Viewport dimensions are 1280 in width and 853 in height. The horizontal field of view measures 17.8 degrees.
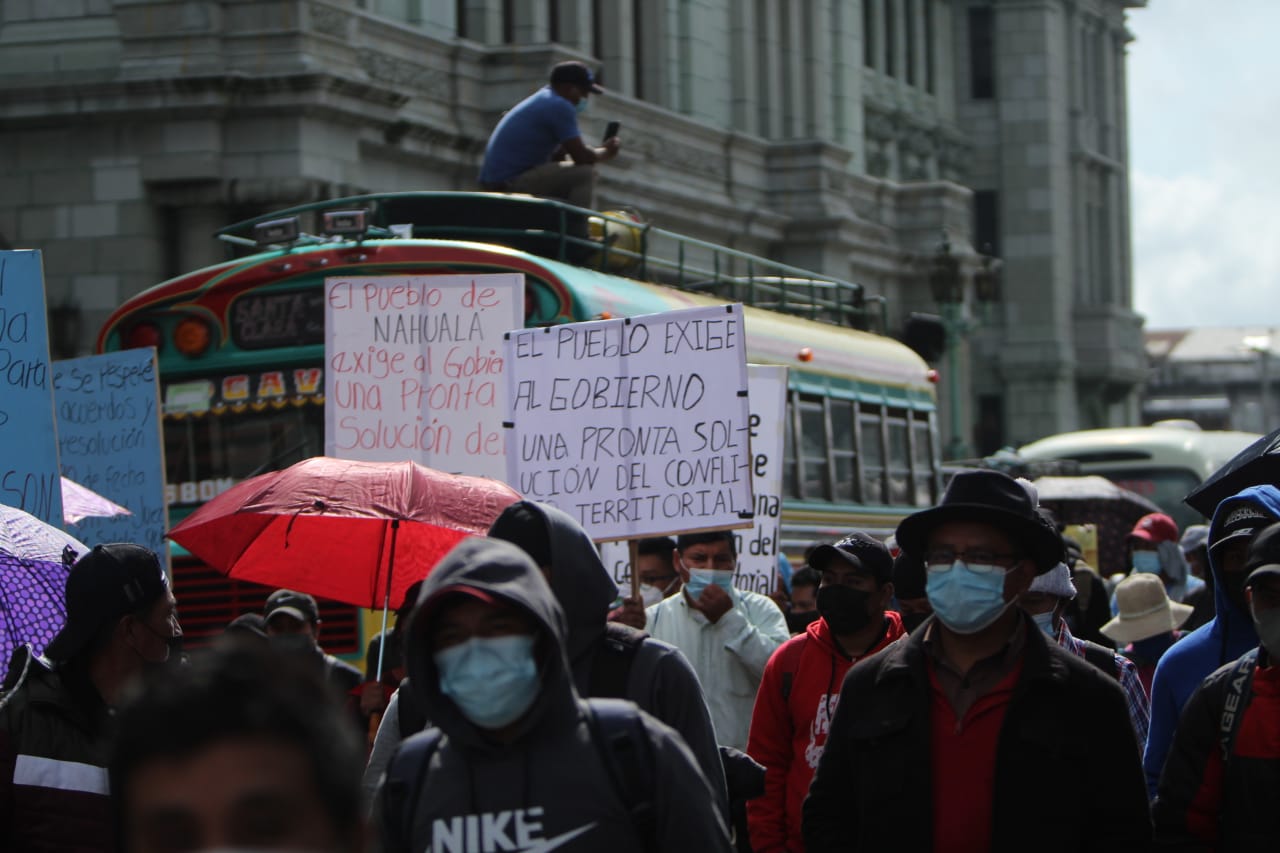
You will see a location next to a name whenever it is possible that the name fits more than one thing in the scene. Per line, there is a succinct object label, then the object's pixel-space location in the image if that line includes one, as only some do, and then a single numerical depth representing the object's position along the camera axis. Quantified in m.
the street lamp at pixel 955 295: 48.82
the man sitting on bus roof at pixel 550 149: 26.34
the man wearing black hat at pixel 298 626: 17.13
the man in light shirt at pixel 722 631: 14.37
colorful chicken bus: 22.21
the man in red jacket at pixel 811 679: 11.63
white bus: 49.24
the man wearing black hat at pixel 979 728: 7.94
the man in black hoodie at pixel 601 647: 8.03
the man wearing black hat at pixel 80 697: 8.39
